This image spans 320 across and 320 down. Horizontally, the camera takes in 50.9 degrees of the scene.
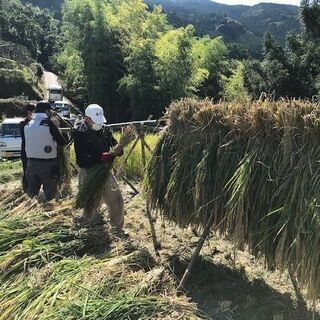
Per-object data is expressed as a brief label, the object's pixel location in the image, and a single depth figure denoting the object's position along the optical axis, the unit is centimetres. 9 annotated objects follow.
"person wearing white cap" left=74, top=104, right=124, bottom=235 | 327
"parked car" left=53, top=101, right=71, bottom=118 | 1953
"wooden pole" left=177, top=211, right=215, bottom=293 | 252
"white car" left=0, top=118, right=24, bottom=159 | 1080
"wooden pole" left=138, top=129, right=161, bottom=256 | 317
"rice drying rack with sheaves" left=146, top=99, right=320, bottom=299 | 208
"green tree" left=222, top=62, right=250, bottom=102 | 2318
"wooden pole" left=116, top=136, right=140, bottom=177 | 354
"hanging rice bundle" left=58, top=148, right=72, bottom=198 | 410
